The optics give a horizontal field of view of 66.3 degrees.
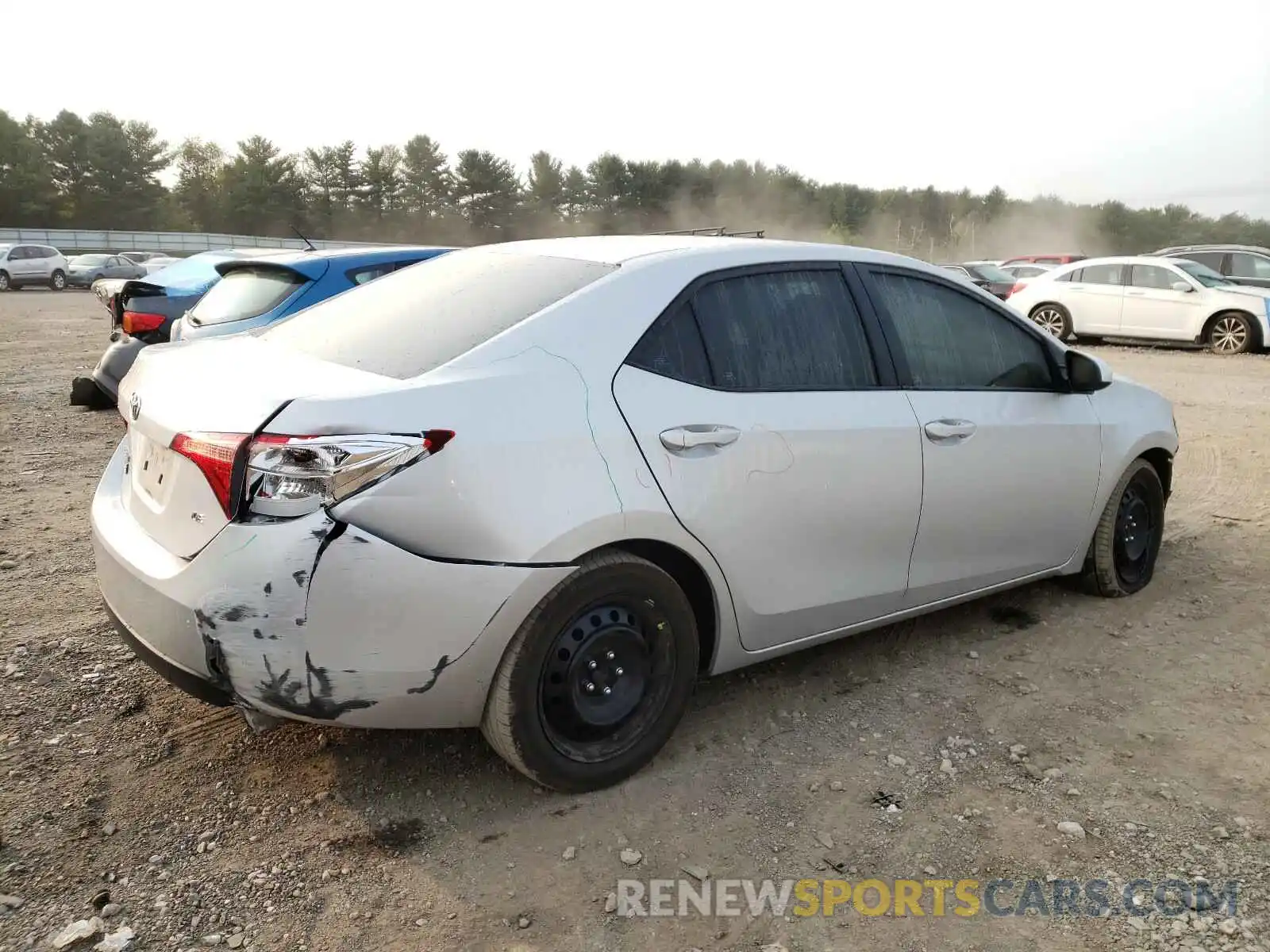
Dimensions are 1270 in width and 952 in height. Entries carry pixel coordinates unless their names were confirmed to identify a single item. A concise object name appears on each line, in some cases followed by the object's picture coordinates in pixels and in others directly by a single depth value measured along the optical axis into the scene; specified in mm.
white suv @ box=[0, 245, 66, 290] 31781
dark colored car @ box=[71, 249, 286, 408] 7406
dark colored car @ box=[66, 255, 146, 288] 33406
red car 28703
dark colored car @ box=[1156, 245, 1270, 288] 16500
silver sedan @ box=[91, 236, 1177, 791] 2371
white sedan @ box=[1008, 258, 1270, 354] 14992
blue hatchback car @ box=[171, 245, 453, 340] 6172
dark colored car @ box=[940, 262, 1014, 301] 22078
